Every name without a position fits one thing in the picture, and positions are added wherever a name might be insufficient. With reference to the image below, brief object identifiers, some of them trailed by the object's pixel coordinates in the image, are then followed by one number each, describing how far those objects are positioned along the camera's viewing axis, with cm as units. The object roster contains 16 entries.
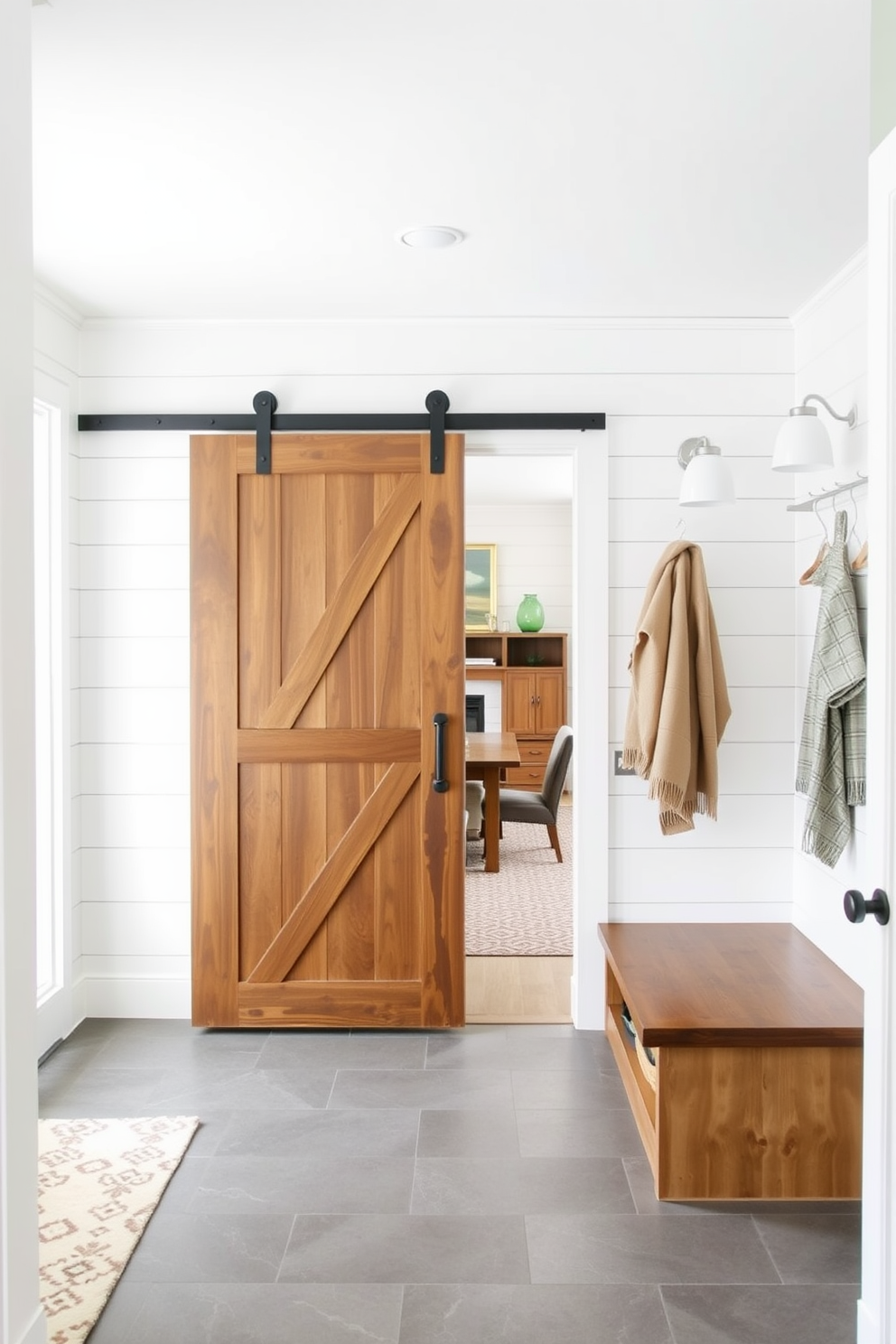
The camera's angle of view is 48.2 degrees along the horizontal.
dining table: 562
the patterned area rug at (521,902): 450
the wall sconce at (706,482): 312
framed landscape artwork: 873
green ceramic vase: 843
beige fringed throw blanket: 314
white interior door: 160
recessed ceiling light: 279
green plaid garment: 286
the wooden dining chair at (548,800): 587
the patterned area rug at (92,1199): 211
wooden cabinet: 842
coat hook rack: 285
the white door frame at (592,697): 350
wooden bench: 248
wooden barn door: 347
